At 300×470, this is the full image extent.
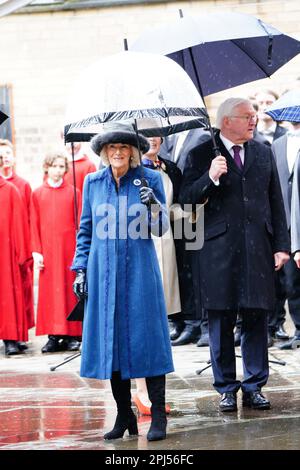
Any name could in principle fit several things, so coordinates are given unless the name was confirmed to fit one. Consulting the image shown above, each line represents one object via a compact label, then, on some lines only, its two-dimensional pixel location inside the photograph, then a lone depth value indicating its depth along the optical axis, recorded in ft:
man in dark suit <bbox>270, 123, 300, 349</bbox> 84.69
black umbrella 69.82
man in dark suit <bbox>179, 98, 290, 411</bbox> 61.98
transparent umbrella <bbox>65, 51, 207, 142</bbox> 55.62
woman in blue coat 54.80
